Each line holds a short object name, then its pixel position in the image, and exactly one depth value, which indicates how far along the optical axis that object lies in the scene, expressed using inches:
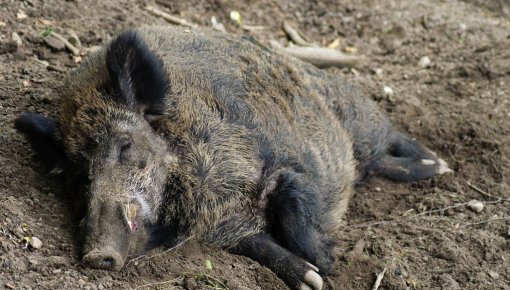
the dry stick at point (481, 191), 442.9
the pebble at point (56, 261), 295.1
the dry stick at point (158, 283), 304.6
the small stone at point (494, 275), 372.2
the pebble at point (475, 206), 438.9
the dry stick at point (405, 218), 423.2
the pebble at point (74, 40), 481.1
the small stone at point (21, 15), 477.7
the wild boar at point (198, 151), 321.7
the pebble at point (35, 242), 302.4
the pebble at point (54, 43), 464.4
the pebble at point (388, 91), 551.8
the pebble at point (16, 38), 451.5
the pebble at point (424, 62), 607.8
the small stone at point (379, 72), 588.0
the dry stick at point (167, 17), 557.0
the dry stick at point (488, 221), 421.4
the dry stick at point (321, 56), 569.6
